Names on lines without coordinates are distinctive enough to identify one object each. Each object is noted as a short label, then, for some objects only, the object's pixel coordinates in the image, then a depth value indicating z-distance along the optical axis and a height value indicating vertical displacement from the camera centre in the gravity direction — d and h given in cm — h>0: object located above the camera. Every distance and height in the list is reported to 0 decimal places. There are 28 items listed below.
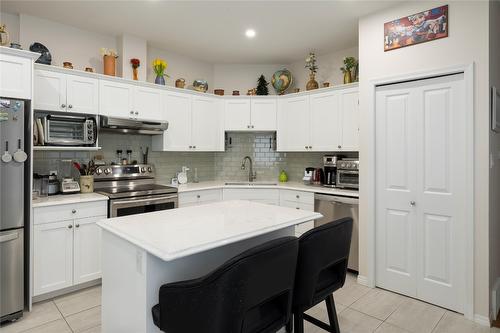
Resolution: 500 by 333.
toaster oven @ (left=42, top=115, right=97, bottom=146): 311 +37
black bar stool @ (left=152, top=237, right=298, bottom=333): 127 -56
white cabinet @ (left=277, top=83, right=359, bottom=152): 378 +60
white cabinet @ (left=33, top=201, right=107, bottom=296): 279 -78
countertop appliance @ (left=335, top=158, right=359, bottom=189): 367 -9
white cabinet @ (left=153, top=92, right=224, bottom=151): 415 +60
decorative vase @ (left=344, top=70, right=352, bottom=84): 388 +112
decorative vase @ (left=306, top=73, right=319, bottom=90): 432 +115
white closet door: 269 -22
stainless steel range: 328 -29
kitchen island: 157 -46
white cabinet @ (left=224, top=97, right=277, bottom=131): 463 +78
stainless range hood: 344 +47
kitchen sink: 454 -27
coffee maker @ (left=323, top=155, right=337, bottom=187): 398 -7
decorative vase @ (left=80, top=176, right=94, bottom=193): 343 -21
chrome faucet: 493 -7
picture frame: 274 +130
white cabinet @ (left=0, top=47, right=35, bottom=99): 249 +77
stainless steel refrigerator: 247 -36
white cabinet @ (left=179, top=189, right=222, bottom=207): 394 -43
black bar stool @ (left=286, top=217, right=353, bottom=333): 169 -57
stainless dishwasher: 345 -52
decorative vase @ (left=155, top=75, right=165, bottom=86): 411 +115
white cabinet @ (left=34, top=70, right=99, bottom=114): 308 +77
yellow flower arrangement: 412 +134
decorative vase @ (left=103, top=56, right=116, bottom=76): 368 +120
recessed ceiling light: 374 +165
